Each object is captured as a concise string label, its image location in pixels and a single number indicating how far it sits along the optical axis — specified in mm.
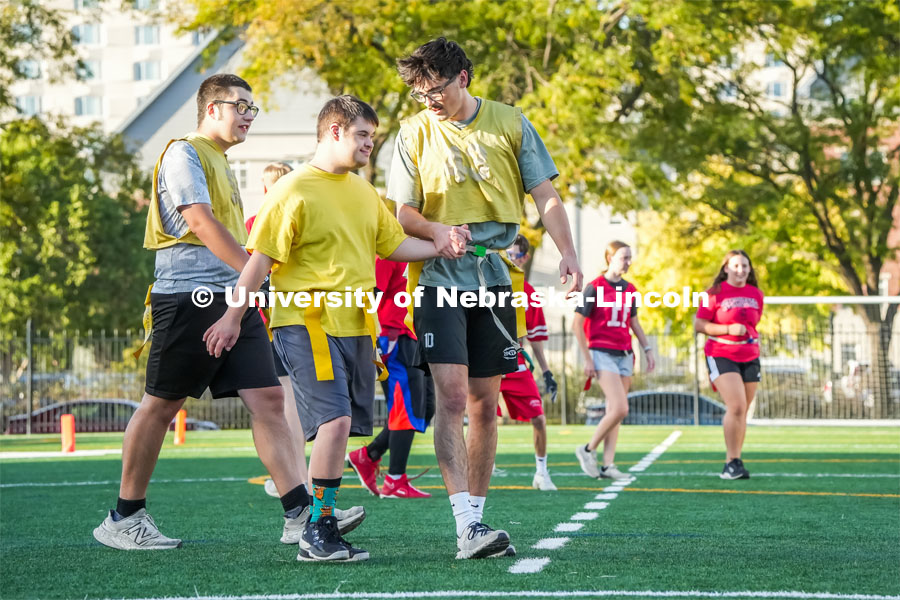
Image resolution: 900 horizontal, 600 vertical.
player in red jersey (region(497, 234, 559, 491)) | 16112
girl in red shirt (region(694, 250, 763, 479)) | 17939
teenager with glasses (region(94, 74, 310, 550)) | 9910
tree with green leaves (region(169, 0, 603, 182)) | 42443
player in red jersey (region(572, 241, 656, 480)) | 18131
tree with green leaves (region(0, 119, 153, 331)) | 65436
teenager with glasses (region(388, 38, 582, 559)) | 9560
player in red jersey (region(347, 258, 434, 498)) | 15233
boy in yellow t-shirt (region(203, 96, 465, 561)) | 9175
